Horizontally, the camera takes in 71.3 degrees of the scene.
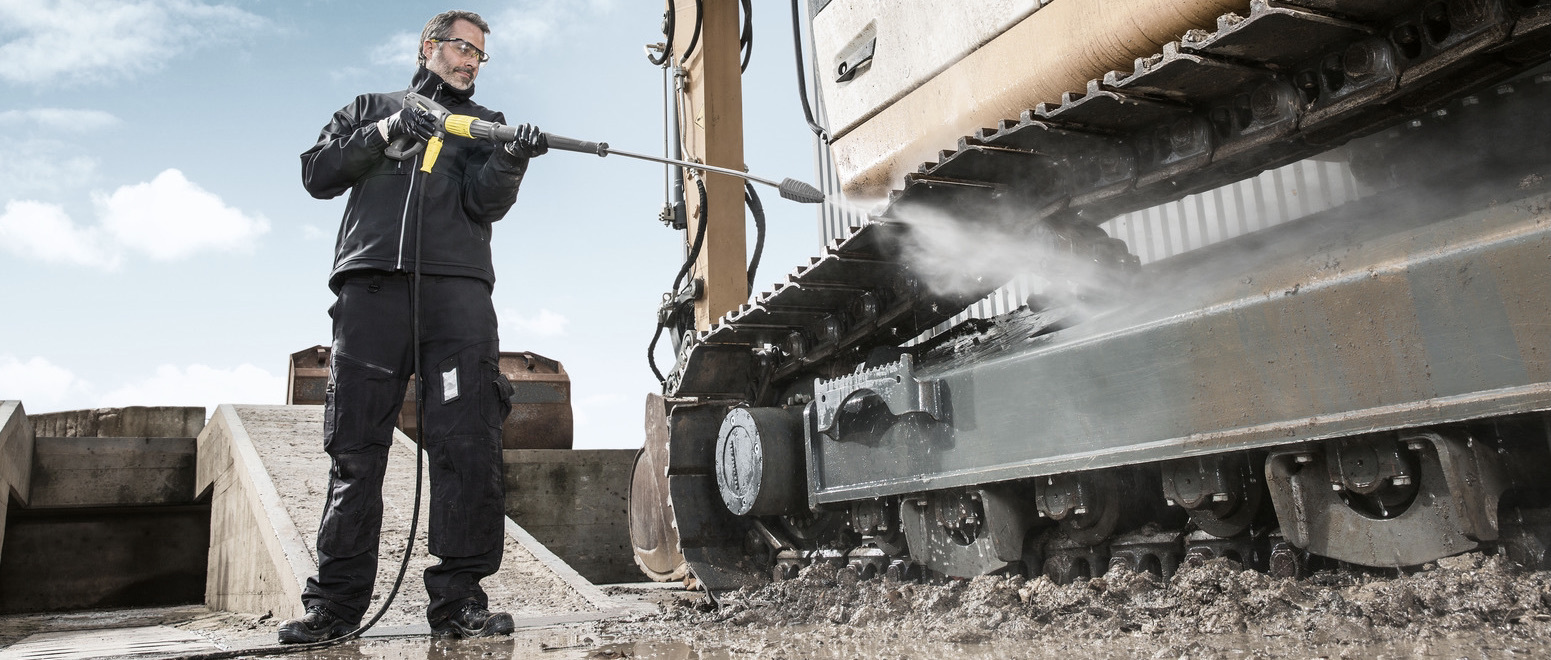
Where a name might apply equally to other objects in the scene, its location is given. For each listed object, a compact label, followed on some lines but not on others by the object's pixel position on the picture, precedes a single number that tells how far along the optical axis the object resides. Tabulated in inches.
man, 119.6
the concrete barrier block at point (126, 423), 402.3
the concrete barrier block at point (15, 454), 297.1
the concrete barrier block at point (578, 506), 354.9
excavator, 71.4
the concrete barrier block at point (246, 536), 162.9
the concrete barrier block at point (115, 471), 342.3
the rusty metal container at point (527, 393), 374.6
